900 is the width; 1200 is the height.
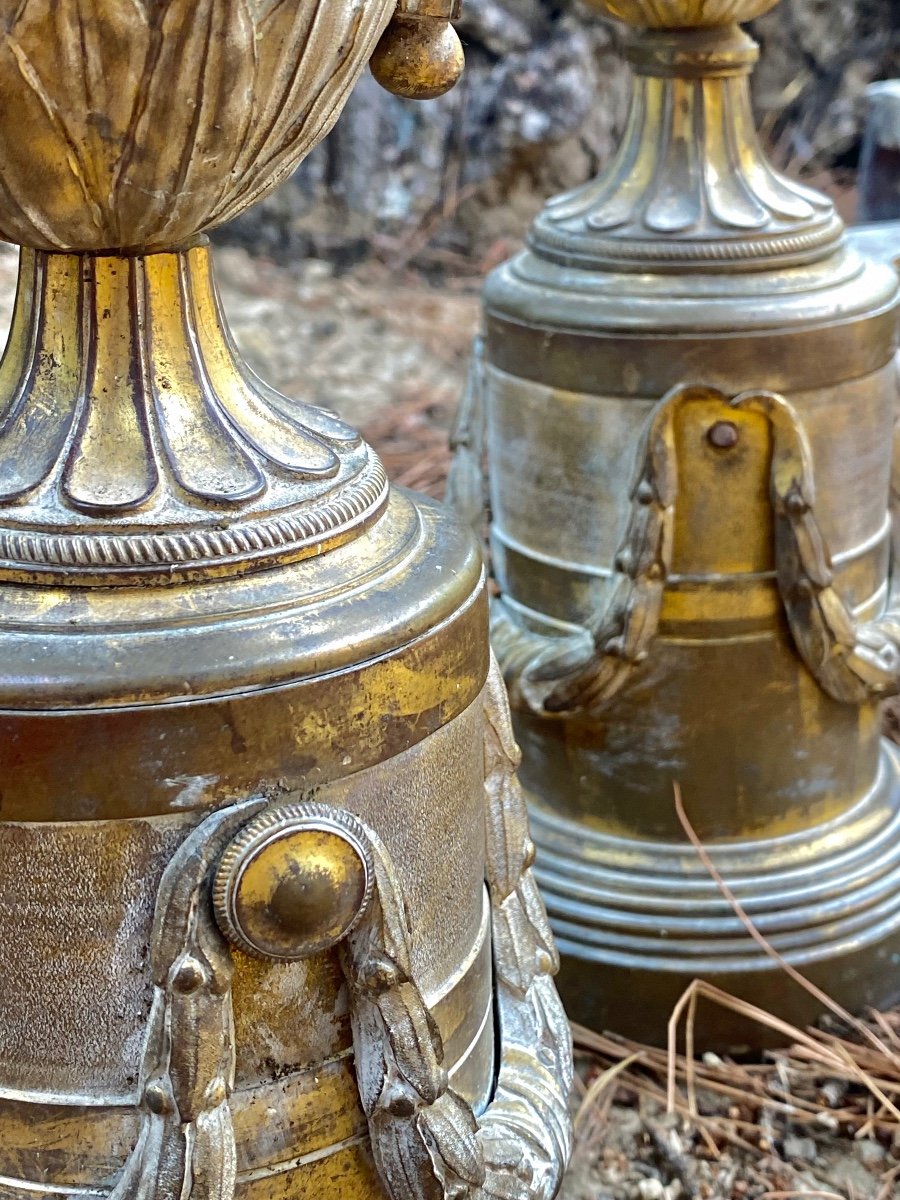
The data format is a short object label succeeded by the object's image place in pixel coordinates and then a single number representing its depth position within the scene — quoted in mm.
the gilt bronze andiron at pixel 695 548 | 290
